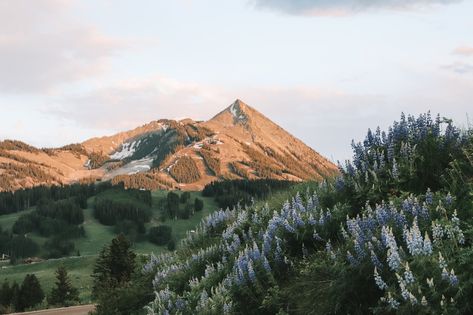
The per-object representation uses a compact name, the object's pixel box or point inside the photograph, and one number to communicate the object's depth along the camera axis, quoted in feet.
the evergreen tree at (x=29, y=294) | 225.66
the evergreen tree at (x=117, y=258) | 140.97
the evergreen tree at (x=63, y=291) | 220.84
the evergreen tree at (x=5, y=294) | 230.05
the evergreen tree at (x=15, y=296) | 225.97
